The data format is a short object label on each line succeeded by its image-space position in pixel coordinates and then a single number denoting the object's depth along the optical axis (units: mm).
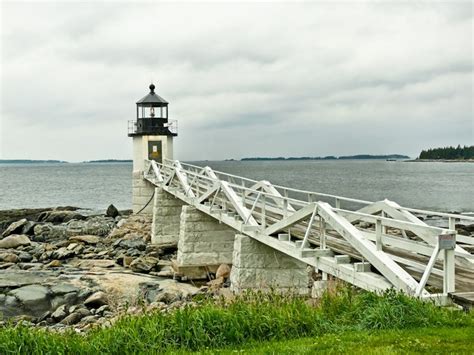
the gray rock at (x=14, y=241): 25641
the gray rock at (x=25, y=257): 22953
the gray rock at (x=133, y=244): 24016
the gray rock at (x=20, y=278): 17266
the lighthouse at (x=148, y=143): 31703
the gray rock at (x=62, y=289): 16116
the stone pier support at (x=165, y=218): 24438
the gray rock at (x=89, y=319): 13210
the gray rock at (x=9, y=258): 22375
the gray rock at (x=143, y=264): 19875
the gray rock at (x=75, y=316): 13734
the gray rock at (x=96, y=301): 14969
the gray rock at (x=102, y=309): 14273
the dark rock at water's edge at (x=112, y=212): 38438
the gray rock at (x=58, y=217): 38969
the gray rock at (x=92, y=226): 30516
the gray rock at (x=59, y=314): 14172
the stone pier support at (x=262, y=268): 13547
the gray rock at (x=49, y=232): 29862
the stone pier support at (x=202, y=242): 18578
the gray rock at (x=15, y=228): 31500
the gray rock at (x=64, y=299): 15453
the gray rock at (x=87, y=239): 25488
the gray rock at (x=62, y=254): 22609
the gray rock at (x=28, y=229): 31188
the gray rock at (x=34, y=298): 15156
